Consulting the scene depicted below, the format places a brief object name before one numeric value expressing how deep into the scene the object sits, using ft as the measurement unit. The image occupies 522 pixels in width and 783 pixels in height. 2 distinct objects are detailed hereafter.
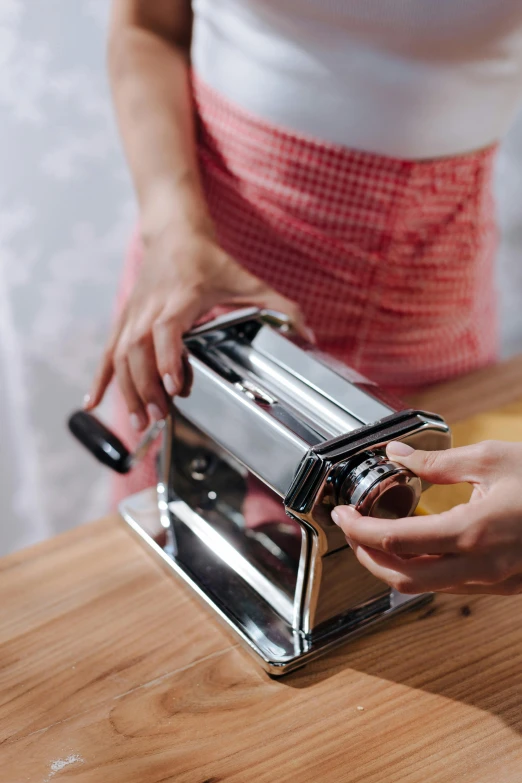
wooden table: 1.80
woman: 2.65
